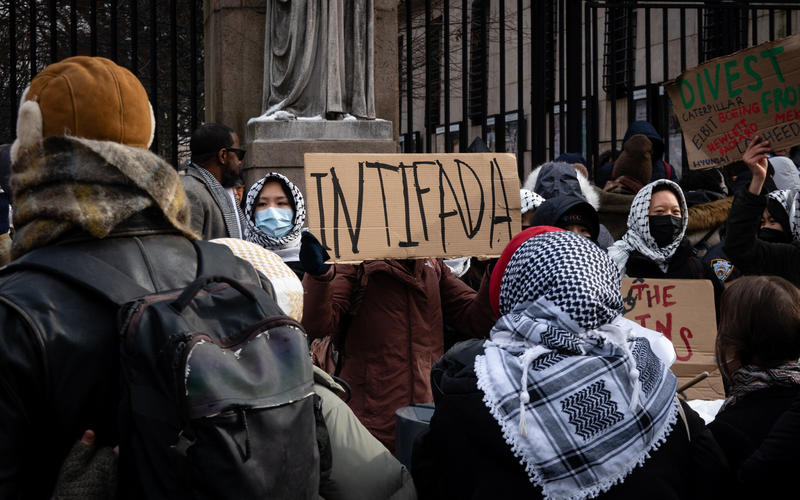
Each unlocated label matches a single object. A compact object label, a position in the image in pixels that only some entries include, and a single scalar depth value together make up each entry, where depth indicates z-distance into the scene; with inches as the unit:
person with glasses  198.8
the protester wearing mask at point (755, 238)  171.5
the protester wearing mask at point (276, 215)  174.2
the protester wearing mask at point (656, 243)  173.3
